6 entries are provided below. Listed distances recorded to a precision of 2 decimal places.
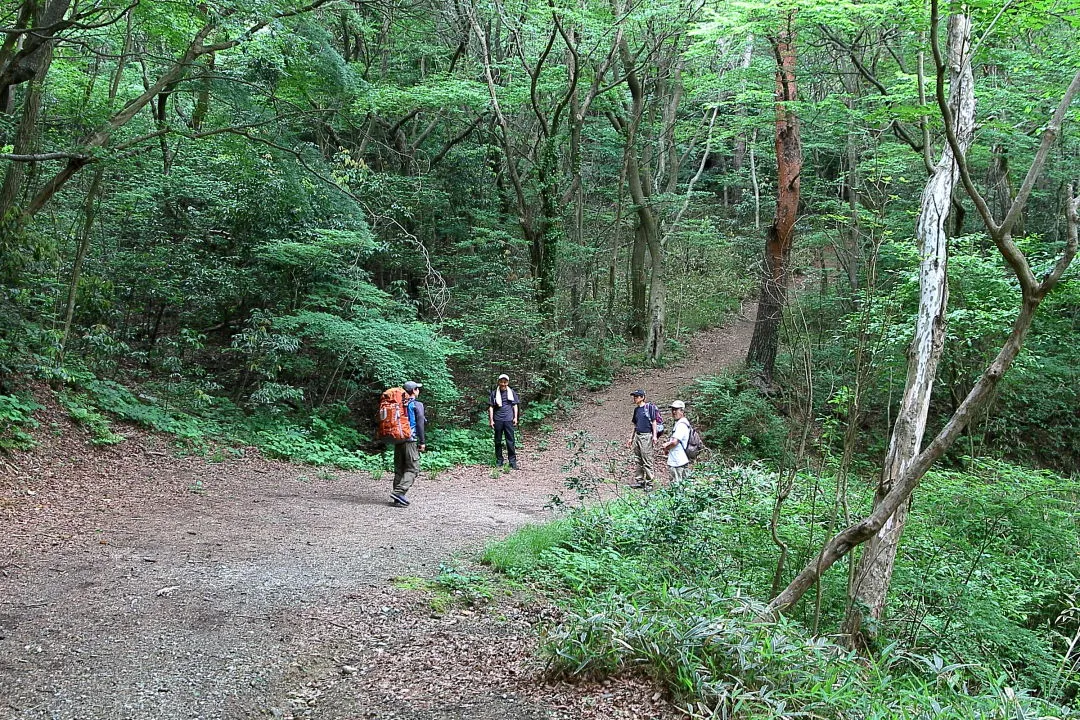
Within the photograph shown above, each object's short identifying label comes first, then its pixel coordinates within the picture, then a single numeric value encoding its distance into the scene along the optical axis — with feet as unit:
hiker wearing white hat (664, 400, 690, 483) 34.04
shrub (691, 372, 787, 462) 49.42
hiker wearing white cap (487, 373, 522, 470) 43.01
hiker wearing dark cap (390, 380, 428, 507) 31.19
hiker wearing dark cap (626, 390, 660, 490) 37.76
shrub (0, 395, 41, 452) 29.04
